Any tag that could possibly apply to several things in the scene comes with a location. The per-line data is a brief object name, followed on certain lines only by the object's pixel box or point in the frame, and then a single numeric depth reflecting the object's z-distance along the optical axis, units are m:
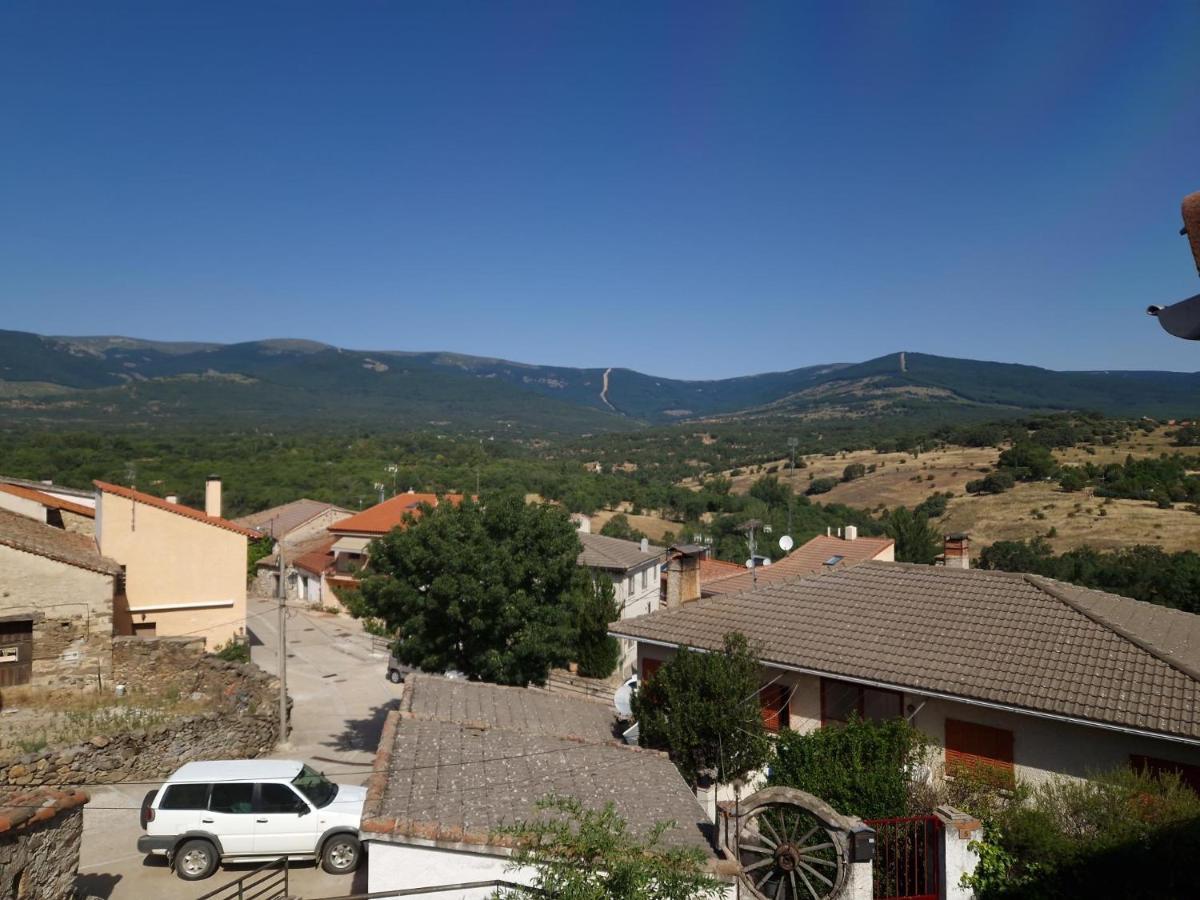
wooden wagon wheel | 9.05
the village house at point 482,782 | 8.47
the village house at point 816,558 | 30.45
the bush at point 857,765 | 10.59
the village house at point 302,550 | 45.81
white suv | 12.44
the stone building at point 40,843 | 8.02
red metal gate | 9.60
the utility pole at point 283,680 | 19.70
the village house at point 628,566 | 36.31
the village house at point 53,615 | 19.30
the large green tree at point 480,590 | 18.30
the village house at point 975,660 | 11.83
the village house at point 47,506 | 26.67
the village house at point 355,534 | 44.22
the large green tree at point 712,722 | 12.94
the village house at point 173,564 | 25.14
